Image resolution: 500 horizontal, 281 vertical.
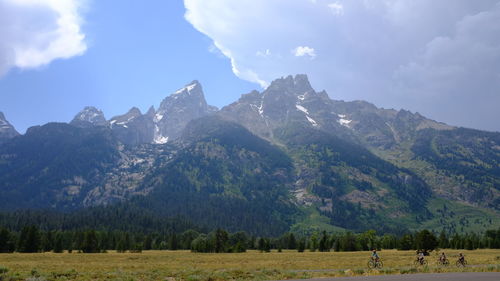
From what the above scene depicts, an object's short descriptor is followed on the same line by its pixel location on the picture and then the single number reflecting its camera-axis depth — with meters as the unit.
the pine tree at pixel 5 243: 117.56
